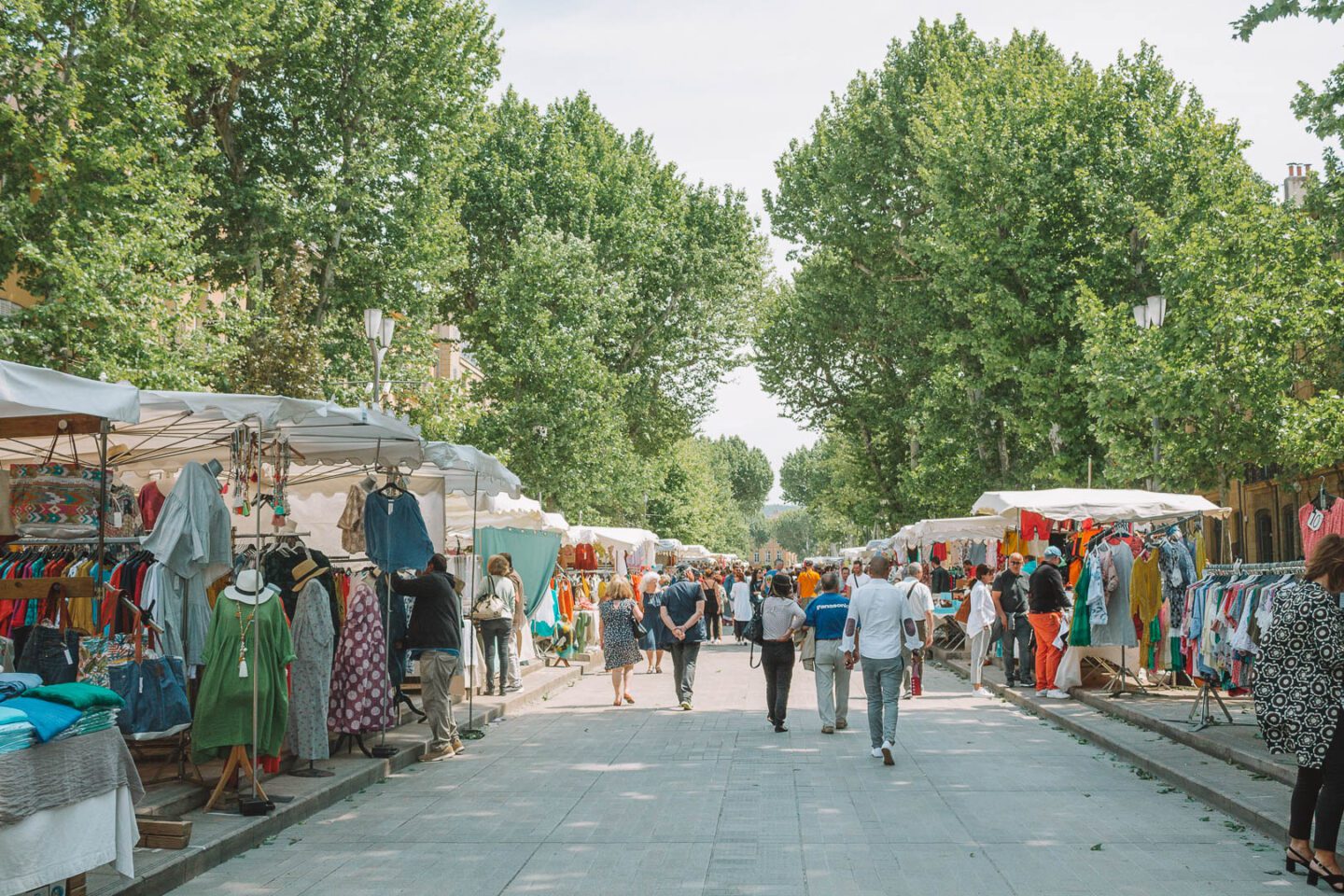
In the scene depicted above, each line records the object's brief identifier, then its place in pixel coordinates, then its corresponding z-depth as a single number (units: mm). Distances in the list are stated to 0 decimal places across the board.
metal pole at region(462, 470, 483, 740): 13834
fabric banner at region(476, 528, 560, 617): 18359
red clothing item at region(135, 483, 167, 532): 12297
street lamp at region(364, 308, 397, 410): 20000
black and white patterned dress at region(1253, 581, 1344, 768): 6828
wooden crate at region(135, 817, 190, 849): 7574
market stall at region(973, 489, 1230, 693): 16078
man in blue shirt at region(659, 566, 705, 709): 16688
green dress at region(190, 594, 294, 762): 8867
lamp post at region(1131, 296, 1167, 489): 22391
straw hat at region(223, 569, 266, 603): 9047
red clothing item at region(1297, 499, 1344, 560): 11297
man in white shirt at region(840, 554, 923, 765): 11883
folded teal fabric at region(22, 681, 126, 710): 5992
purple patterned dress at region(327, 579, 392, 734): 11305
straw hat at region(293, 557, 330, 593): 10602
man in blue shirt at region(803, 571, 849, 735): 14430
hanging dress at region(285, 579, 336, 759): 10219
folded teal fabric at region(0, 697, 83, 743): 5660
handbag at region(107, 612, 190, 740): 8359
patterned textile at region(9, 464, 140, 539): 9367
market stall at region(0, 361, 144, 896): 5547
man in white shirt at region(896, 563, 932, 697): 17250
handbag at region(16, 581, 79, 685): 7691
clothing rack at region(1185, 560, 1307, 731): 12172
